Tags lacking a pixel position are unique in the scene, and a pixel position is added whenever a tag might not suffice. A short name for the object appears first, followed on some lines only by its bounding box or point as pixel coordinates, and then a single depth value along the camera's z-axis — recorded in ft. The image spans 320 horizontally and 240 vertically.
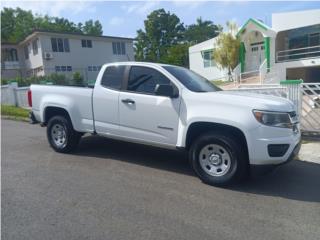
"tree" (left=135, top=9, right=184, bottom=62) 160.95
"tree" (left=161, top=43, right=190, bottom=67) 117.73
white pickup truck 11.50
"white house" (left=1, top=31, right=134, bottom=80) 84.68
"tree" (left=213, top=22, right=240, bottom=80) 67.66
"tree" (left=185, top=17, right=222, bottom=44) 184.28
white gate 20.16
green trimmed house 57.46
